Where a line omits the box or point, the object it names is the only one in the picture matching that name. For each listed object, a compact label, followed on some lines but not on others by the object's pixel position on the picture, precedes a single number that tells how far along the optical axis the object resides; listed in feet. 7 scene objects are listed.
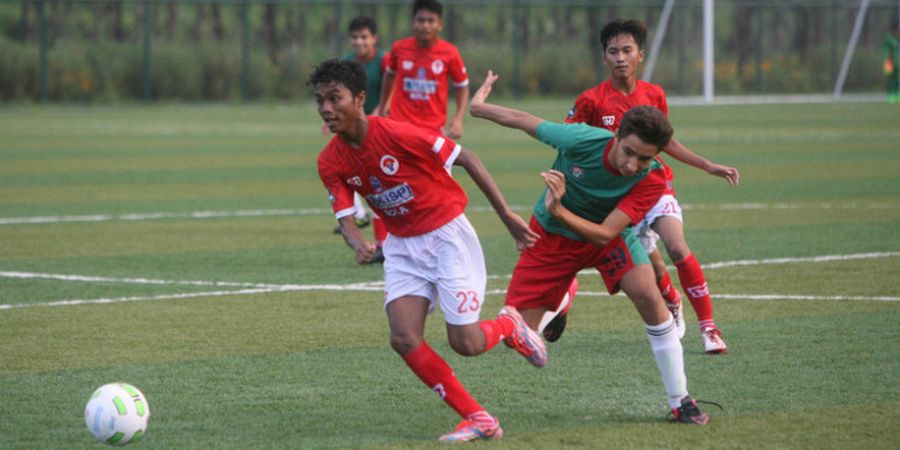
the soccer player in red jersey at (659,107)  54.39
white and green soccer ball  39.14
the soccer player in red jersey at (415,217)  41.47
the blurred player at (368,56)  90.58
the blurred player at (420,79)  88.89
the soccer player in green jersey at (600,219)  41.65
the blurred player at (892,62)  263.29
